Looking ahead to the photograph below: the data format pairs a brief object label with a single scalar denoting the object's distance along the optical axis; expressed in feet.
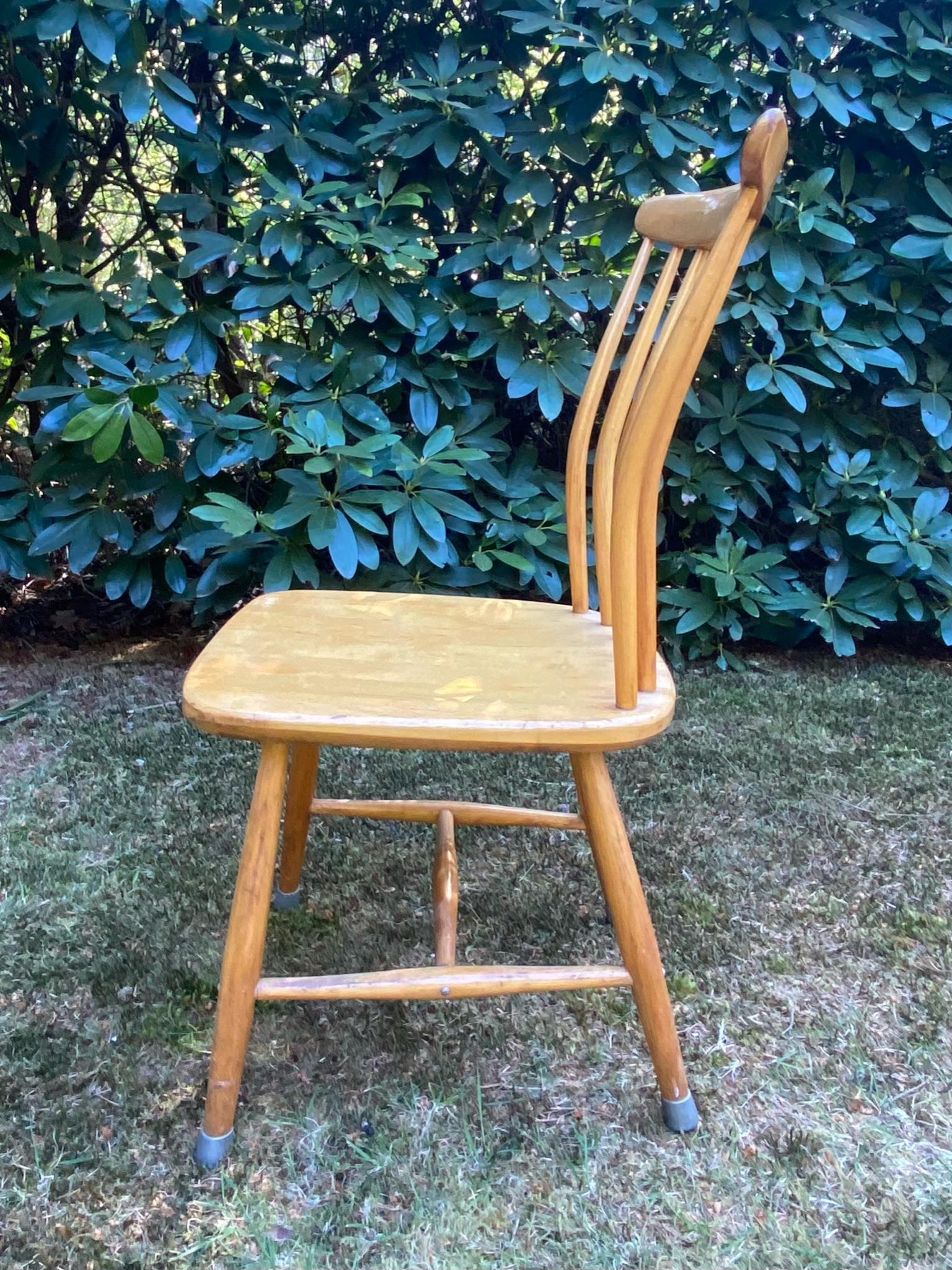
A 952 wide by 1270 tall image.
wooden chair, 2.22
